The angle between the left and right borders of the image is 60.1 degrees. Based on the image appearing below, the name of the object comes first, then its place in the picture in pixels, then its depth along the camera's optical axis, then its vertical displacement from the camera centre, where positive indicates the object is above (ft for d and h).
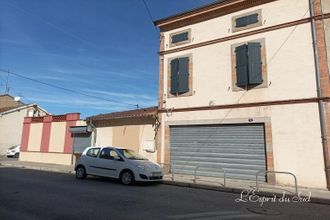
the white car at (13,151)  104.22 +0.30
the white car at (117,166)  37.40 -1.68
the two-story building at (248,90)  38.68 +10.04
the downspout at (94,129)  64.18 +5.29
